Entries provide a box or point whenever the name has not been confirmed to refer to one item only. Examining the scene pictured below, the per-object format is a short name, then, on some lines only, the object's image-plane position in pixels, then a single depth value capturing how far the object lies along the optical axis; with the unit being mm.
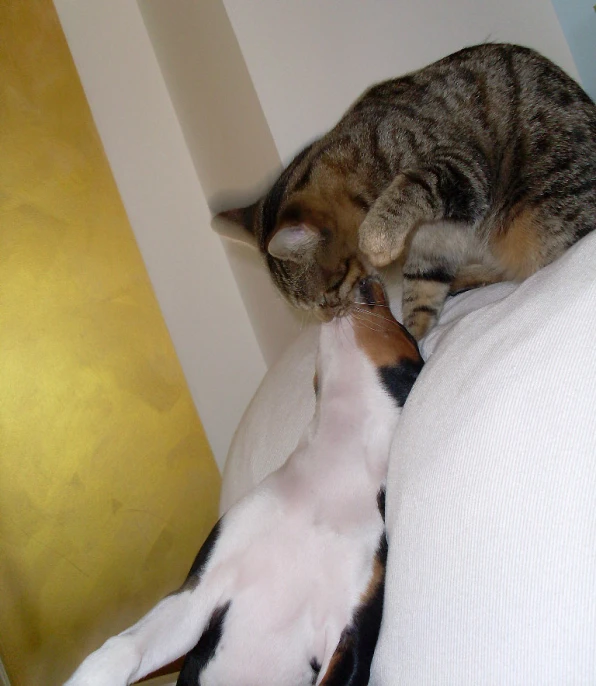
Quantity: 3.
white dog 915
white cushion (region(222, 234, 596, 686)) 630
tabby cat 1242
